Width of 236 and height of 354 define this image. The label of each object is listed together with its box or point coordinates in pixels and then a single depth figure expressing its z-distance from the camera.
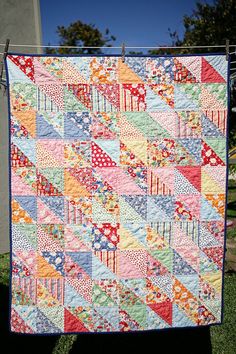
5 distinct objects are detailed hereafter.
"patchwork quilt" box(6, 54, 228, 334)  2.07
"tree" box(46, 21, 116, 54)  18.77
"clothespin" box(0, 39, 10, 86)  1.98
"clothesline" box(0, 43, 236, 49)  2.12
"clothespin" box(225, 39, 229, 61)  2.04
